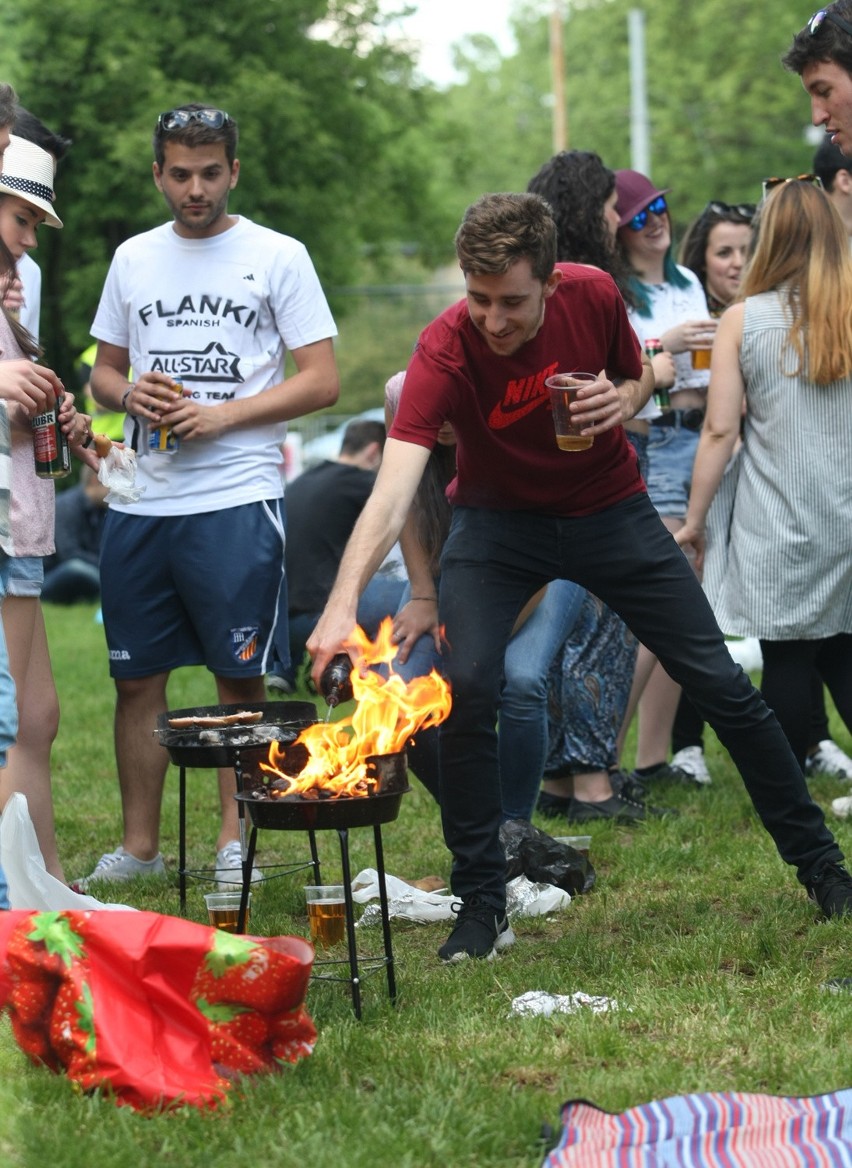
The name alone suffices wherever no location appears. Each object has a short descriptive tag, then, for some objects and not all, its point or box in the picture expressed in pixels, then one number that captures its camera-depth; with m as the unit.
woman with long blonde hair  10.83
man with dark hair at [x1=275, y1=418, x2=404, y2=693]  19.01
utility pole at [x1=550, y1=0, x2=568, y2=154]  69.82
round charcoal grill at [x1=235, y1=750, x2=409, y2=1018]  7.32
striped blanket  5.88
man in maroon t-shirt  8.34
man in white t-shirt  10.41
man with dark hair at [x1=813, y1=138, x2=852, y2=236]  12.67
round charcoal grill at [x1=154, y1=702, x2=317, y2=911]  8.53
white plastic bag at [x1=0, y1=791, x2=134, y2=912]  7.63
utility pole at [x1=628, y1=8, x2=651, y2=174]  61.16
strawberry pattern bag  6.48
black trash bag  10.03
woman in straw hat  8.77
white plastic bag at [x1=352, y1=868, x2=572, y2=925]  9.64
